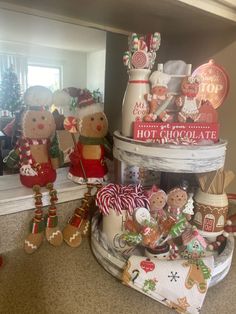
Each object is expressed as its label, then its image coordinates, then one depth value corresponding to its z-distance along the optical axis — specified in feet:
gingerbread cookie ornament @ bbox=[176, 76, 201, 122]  1.78
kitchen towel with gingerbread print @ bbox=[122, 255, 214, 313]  1.47
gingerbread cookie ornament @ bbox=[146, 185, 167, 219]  1.77
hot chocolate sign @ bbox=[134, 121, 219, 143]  1.71
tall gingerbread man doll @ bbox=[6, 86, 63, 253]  1.95
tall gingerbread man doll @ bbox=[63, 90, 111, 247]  2.04
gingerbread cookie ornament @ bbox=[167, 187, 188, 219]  1.75
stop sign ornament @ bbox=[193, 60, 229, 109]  1.97
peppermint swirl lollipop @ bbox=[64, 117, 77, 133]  2.01
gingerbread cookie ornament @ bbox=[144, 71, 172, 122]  1.78
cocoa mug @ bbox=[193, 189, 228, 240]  1.84
